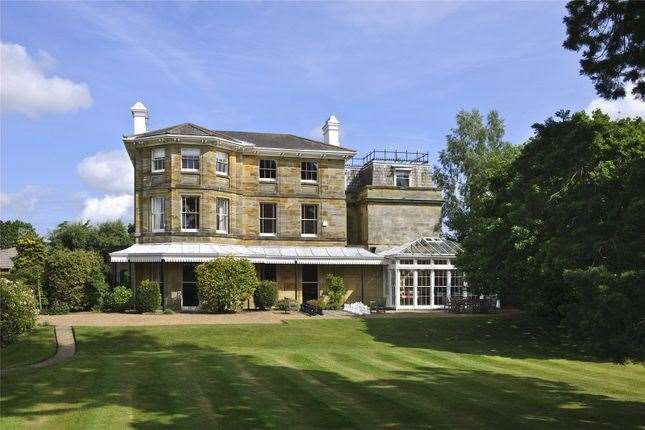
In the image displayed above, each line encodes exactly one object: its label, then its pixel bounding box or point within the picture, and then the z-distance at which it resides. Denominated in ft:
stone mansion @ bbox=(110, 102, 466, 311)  101.04
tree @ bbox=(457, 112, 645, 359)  29.50
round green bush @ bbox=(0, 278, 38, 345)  63.46
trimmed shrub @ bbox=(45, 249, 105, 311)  91.71
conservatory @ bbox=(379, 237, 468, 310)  104.94
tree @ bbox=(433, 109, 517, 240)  140.56
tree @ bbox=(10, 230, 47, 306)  102.99
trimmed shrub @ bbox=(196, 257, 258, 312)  91.81
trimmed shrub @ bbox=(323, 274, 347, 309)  107.14
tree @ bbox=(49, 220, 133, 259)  134.82
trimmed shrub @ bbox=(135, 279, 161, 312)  92.99
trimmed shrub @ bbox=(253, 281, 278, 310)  99.60
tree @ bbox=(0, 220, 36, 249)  305.94
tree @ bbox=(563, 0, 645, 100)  29.08
